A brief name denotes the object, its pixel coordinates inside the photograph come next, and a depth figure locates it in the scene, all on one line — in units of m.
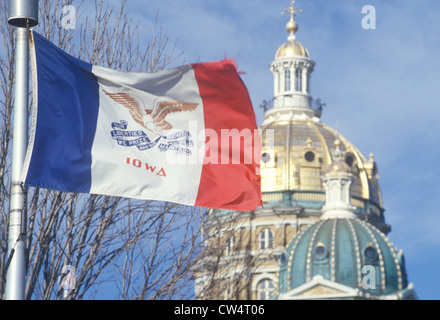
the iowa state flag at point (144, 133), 18.20
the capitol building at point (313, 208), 99.19
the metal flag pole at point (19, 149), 17.08
